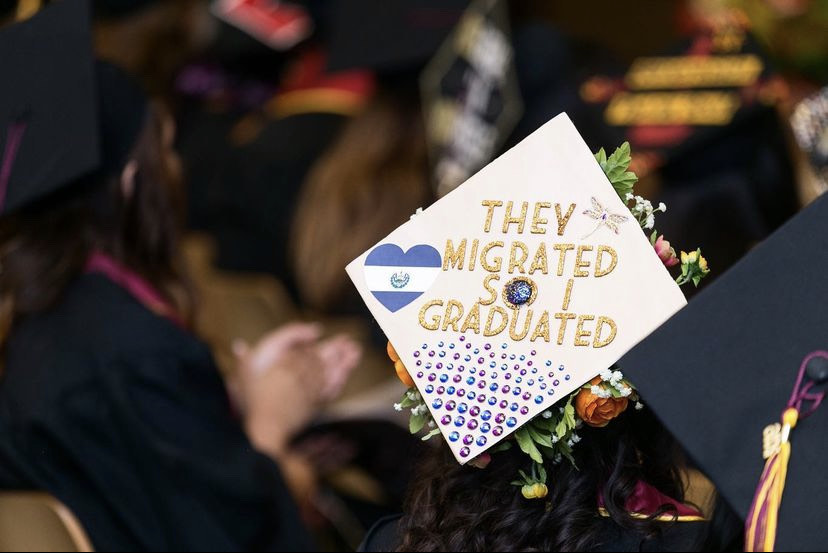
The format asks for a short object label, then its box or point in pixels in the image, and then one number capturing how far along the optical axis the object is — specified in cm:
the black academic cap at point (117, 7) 792
